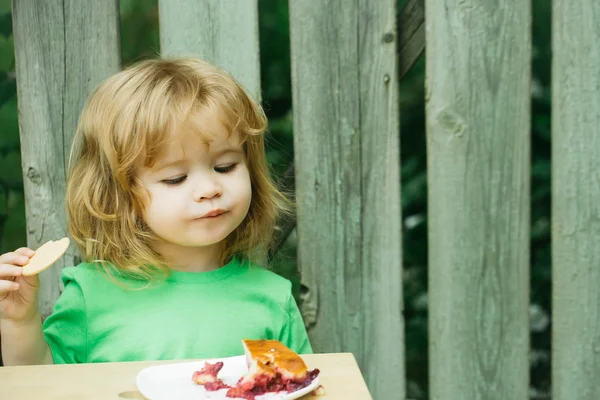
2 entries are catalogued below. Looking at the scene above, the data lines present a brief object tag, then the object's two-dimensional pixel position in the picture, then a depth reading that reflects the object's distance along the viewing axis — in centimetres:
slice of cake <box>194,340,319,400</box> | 104
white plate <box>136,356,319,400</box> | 103
